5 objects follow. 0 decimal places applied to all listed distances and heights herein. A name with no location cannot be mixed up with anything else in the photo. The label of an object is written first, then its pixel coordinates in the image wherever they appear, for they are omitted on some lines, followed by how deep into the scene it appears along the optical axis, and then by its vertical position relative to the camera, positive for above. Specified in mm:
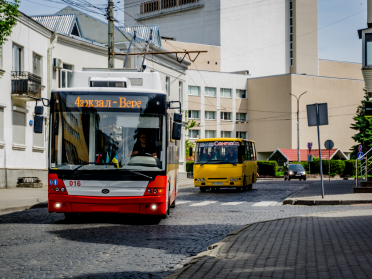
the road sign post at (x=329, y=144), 36669 +666
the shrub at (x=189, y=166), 64125 -1327
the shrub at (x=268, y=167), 60656 -1400
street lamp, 75438 +6729
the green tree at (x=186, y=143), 60328 +1380
